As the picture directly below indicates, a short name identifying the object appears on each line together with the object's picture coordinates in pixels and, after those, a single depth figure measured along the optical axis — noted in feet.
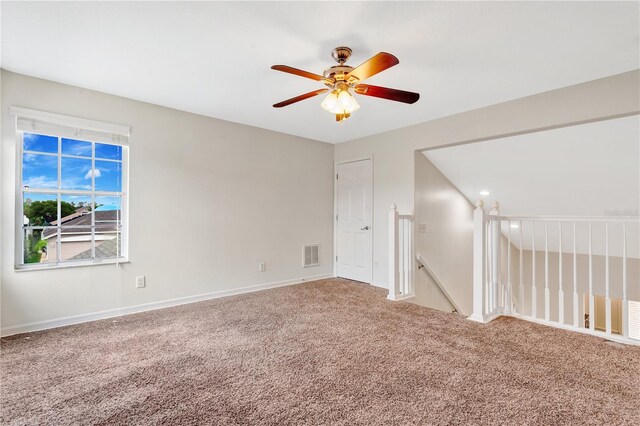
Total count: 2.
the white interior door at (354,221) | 16.12
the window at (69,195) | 9.61
